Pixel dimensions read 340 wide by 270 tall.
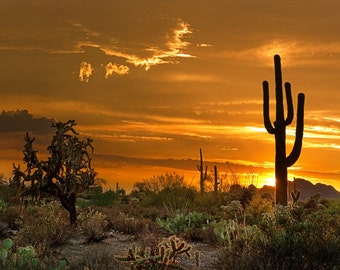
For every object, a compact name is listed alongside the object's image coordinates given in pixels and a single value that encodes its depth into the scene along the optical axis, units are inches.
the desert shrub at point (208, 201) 1146.2
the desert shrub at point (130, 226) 762.8
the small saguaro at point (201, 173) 1777.8
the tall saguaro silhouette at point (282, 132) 939.3
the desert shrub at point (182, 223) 743.7
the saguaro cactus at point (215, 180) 1696.9
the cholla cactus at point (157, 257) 340.5
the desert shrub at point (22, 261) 437.4
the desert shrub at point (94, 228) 672.8
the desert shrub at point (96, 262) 447.1
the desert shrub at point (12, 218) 782.5
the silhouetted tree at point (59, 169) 741.9
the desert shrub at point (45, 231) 598.5
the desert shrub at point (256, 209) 866.8
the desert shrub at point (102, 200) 1340.2
